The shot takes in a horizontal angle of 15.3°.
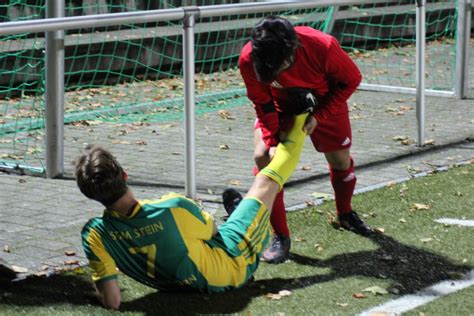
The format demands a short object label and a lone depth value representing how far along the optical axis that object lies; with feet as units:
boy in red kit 31.09
